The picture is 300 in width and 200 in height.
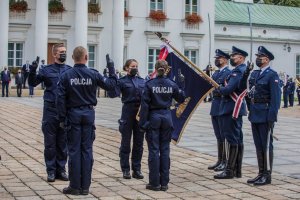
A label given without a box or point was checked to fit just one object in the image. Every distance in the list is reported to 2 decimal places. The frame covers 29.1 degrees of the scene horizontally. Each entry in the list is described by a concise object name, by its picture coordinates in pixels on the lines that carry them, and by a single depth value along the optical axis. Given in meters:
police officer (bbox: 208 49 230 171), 10.48
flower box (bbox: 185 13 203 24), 43.34
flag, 10.37
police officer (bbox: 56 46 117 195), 8.36
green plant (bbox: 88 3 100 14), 40.78
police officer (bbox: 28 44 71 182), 9.28
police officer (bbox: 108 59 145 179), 9.66
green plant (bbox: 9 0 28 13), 38.44
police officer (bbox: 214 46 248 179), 9.91
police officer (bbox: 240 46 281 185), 9.34
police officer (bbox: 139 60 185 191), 8.84
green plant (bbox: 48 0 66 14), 39.51
